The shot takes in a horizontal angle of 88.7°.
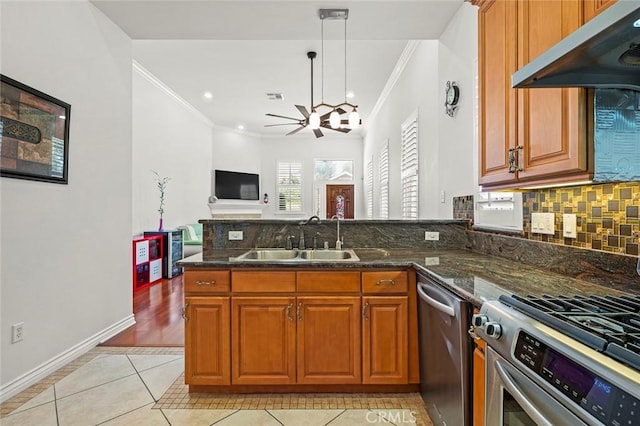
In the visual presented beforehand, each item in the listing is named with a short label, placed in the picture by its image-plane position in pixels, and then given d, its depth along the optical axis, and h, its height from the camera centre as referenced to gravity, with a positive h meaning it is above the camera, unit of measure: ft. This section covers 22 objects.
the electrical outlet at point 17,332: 6.82 -2.51
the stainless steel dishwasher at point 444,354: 4.47 -2.23
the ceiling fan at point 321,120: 14.61 +4.57
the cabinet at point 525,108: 4.02 +1.51
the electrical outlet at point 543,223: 5.66 -0.18
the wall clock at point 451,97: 9.07 +3.28
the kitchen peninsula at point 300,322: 6.65 -2.22
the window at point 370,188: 25.09 +1.96
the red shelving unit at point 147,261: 14.80 -2.29
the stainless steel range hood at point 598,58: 2.86 +1.63
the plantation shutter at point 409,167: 13.16 +1.98
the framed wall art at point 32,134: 6.56 +1.75
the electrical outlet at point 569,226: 5.20 -0.20
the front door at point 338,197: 30.22 +1.50
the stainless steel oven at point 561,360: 2.13 -1.14
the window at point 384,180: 19.01 +2.01
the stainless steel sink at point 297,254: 8.37 -1.06
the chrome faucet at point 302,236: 8.59 -0.61
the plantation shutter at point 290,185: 30.04 +2.59
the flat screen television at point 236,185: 26.90 +2.38
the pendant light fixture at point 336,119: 13.44 +3.88
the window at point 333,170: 30.27 +4.00
